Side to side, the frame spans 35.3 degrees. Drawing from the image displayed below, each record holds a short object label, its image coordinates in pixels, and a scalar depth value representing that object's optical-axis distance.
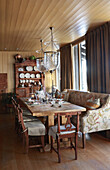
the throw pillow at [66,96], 6.12
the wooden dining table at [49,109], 3.18
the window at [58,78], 8.71
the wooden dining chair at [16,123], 3.73
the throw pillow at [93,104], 3.95
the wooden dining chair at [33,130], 3.24
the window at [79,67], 6.05
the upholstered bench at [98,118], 3.69
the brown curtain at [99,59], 4.39
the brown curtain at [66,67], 6.88
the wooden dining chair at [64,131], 2.86
